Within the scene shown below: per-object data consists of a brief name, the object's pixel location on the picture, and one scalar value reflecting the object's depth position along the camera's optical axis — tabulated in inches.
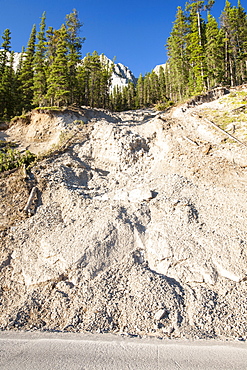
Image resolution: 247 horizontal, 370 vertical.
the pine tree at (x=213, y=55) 1113.4
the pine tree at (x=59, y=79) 936.3
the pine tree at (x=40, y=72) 1043.3
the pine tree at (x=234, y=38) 1314.0
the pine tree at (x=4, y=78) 1160.2
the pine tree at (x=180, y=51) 1354.2
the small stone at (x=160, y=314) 229.0
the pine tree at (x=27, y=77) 1240.8
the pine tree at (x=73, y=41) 1152.2
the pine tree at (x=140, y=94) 2401.6
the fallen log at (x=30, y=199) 387.2
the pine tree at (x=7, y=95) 1160.8
